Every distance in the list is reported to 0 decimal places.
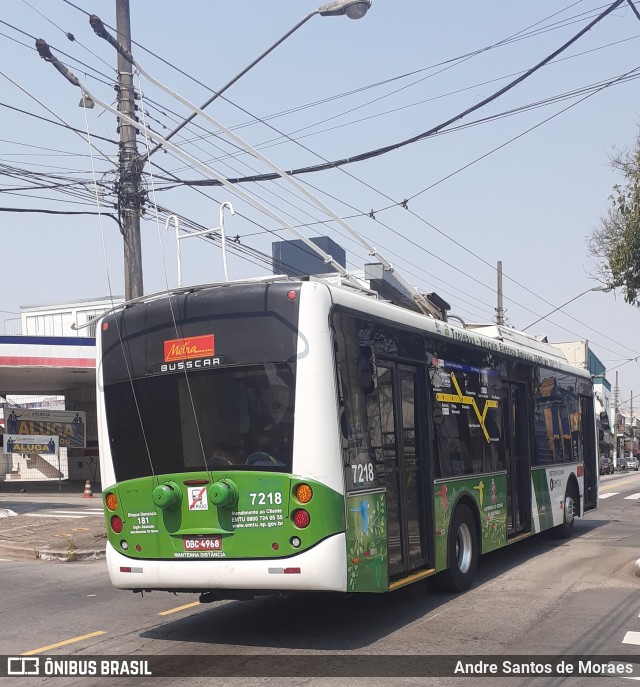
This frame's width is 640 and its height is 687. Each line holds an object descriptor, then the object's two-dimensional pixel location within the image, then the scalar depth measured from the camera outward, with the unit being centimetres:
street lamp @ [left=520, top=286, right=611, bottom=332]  2898
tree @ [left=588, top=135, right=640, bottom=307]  1661
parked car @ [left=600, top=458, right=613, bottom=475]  7557
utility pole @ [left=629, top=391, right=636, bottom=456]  11531
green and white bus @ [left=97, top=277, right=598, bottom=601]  800
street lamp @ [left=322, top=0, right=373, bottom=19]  1198
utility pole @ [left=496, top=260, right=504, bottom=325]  3519
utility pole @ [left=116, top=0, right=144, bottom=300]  1597
